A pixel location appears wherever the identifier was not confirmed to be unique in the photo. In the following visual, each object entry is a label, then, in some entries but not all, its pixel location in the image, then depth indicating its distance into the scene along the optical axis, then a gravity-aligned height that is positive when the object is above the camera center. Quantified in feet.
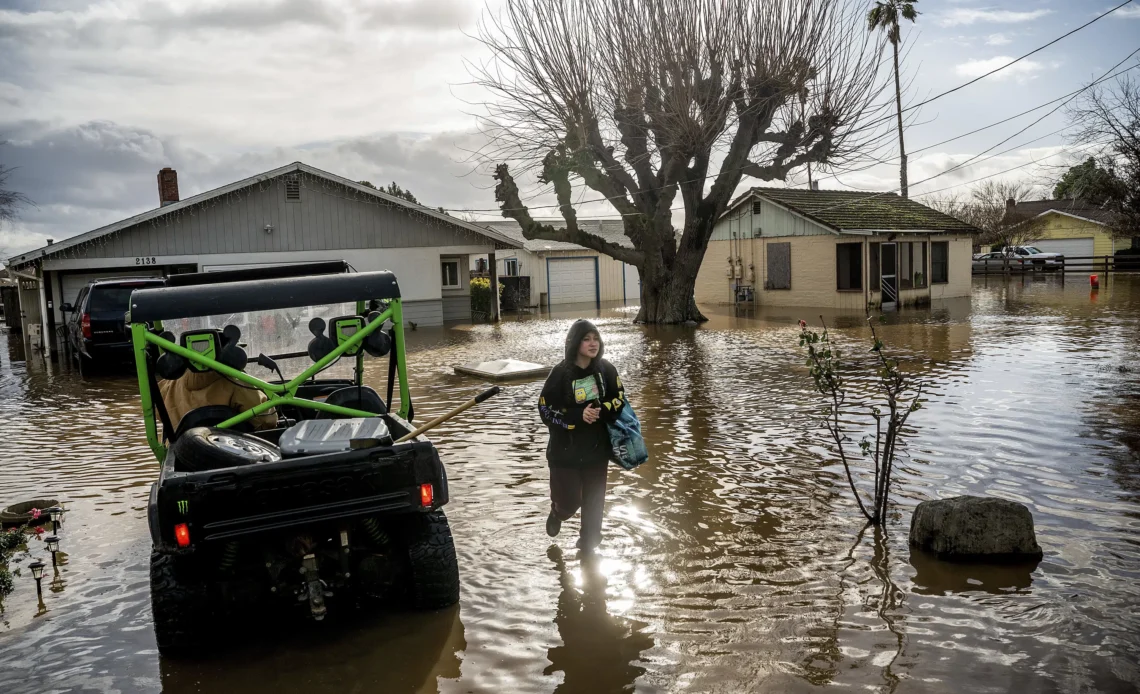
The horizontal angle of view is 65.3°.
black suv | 52.49 -1.15
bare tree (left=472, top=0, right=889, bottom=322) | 69.97 +13.90
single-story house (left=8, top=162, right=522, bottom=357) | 75.15 +5.06
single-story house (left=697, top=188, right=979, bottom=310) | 99.04 +2.29
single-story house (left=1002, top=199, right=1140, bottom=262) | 177.17 +6.50
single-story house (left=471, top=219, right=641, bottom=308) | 124.67 +1.19
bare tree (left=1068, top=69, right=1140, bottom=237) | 115.44 +12.37
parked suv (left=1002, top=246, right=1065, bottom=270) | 153.58 +1.02
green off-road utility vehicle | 14.32 -2.98
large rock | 18.58 -5.56
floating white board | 47.37 -4.60
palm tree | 153.07 +44.06
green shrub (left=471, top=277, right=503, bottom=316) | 105.19 -1.50
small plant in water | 20.68 -3.16
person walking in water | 19.01 -2.94
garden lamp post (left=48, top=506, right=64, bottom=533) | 21.80 -5.39
